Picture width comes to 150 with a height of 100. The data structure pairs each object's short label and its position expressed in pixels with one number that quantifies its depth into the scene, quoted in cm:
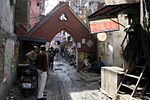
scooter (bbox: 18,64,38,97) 681
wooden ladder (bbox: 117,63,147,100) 528
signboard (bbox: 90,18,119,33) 947
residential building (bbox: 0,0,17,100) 550
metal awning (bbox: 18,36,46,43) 1089
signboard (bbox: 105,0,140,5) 544
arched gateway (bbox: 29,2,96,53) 1567
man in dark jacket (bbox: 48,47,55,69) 1606
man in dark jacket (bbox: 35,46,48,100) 634
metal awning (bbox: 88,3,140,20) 547
